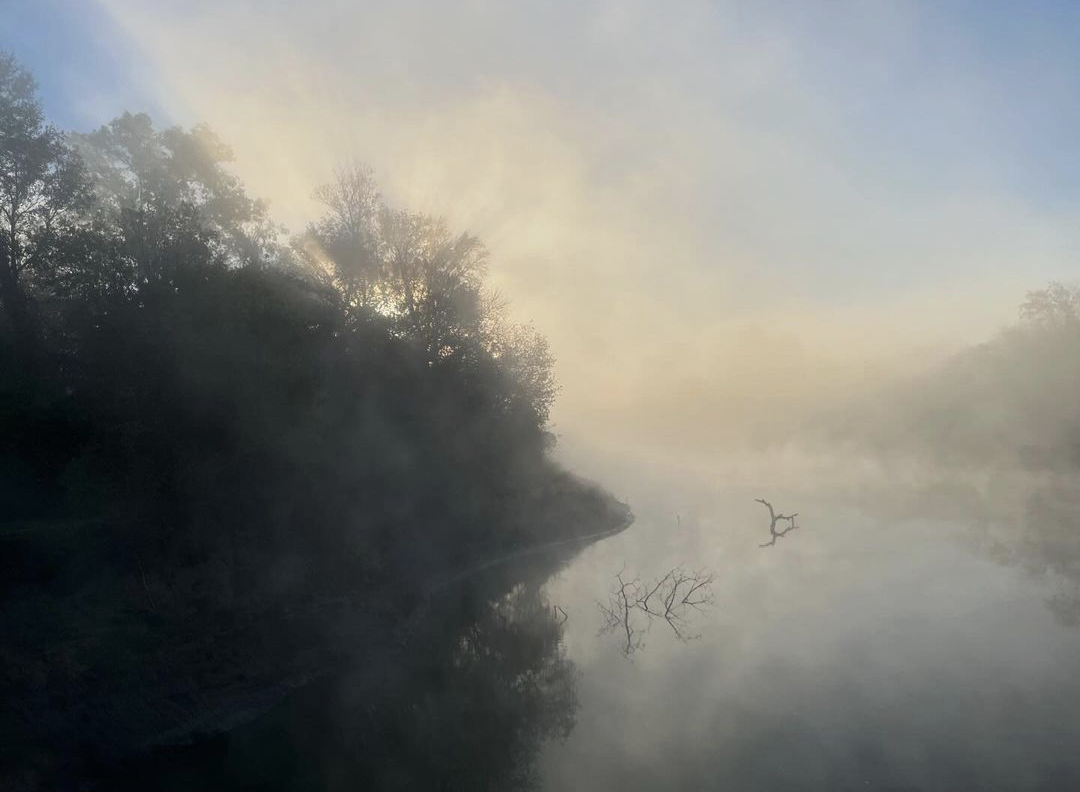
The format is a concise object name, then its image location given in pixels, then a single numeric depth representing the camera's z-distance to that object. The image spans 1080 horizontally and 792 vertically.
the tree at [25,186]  31.17
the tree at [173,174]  43.66
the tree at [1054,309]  90.12
